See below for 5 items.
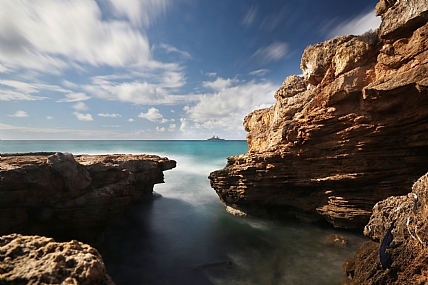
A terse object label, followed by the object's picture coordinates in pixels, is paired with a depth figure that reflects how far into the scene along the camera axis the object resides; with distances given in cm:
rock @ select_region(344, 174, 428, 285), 615
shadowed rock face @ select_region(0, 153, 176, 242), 836
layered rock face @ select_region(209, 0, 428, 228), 940
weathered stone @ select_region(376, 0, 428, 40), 878
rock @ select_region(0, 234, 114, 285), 340
